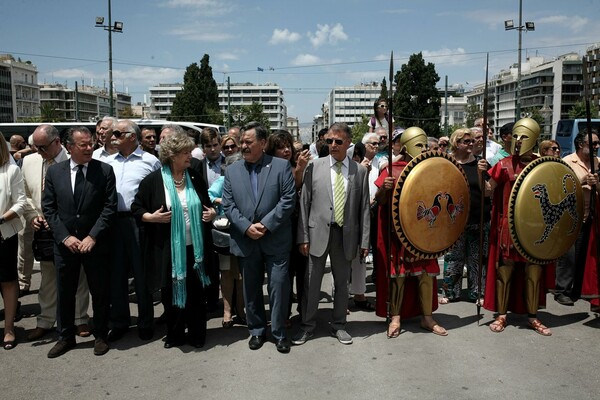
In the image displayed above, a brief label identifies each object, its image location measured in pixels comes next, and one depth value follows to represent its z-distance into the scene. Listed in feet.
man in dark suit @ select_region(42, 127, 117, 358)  15.02
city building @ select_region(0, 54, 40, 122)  320.91
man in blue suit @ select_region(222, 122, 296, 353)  15.14
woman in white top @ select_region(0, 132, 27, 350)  15.62
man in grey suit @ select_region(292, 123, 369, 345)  15.65
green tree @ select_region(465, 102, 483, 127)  223.51
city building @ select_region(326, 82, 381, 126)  551.18
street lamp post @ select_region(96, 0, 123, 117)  89.81
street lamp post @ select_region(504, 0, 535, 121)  84.28
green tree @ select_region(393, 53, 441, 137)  170.60
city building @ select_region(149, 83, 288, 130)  499.92
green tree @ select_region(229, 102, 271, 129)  175.42
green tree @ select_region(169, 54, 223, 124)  174.91
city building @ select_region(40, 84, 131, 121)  439.63
